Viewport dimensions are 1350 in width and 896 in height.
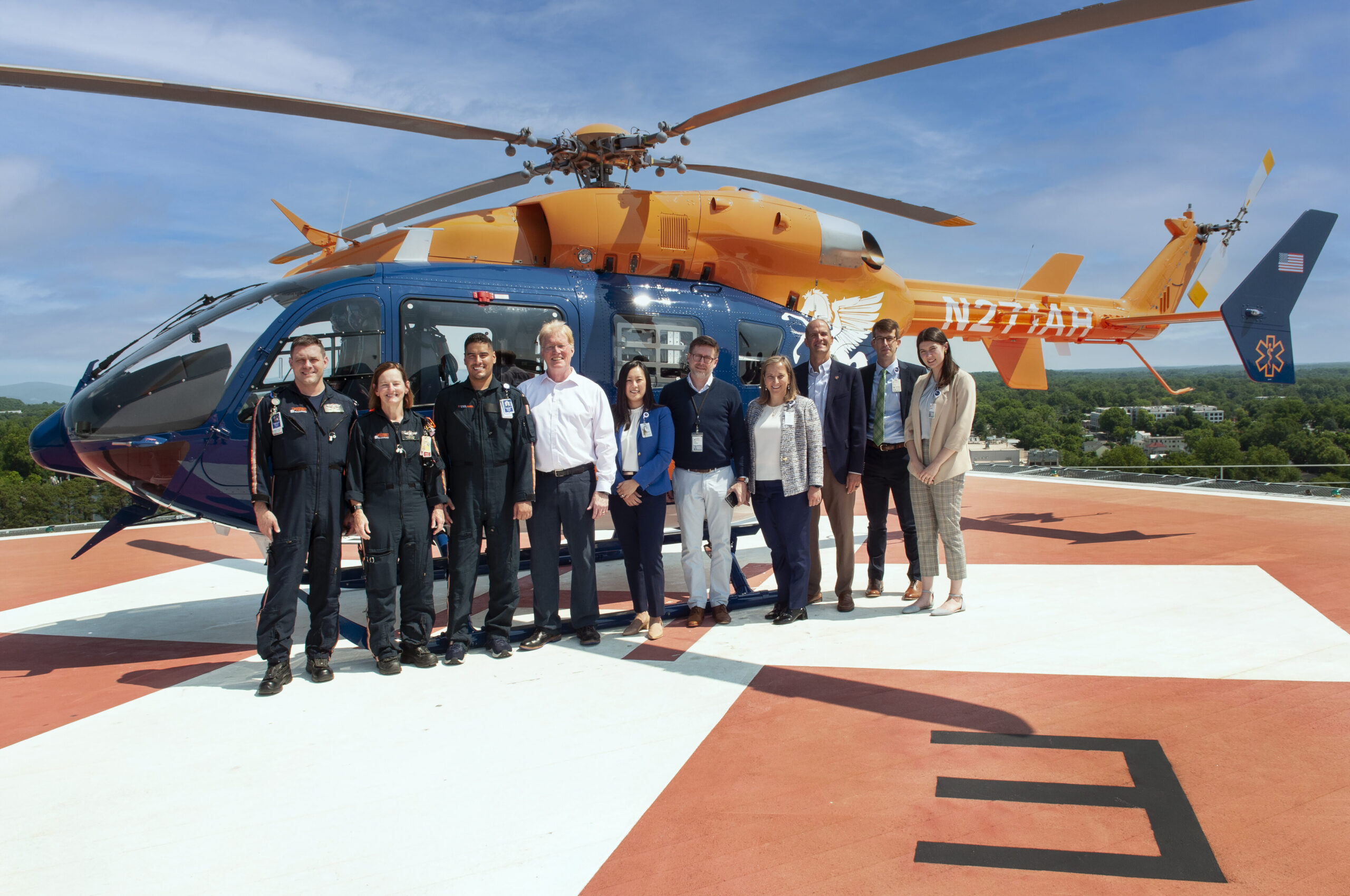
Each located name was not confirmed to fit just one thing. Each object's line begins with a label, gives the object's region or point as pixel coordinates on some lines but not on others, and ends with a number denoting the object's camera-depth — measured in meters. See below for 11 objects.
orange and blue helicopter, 4.64
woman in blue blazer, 4.74
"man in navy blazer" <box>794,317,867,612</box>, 5.21
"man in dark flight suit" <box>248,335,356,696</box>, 4.02
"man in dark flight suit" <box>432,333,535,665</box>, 4.35
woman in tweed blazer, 4.98
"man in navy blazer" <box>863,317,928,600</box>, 5.41
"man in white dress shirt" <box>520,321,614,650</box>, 4.52
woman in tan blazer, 4.93
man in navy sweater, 4.85
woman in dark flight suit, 4.19
